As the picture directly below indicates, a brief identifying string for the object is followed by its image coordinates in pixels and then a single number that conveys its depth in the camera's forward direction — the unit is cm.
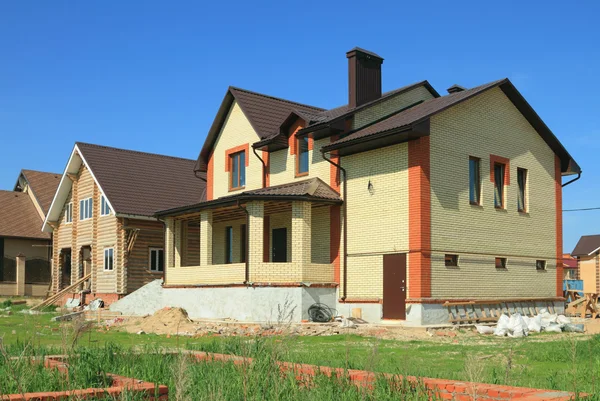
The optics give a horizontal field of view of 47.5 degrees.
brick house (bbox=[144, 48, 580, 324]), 2016
